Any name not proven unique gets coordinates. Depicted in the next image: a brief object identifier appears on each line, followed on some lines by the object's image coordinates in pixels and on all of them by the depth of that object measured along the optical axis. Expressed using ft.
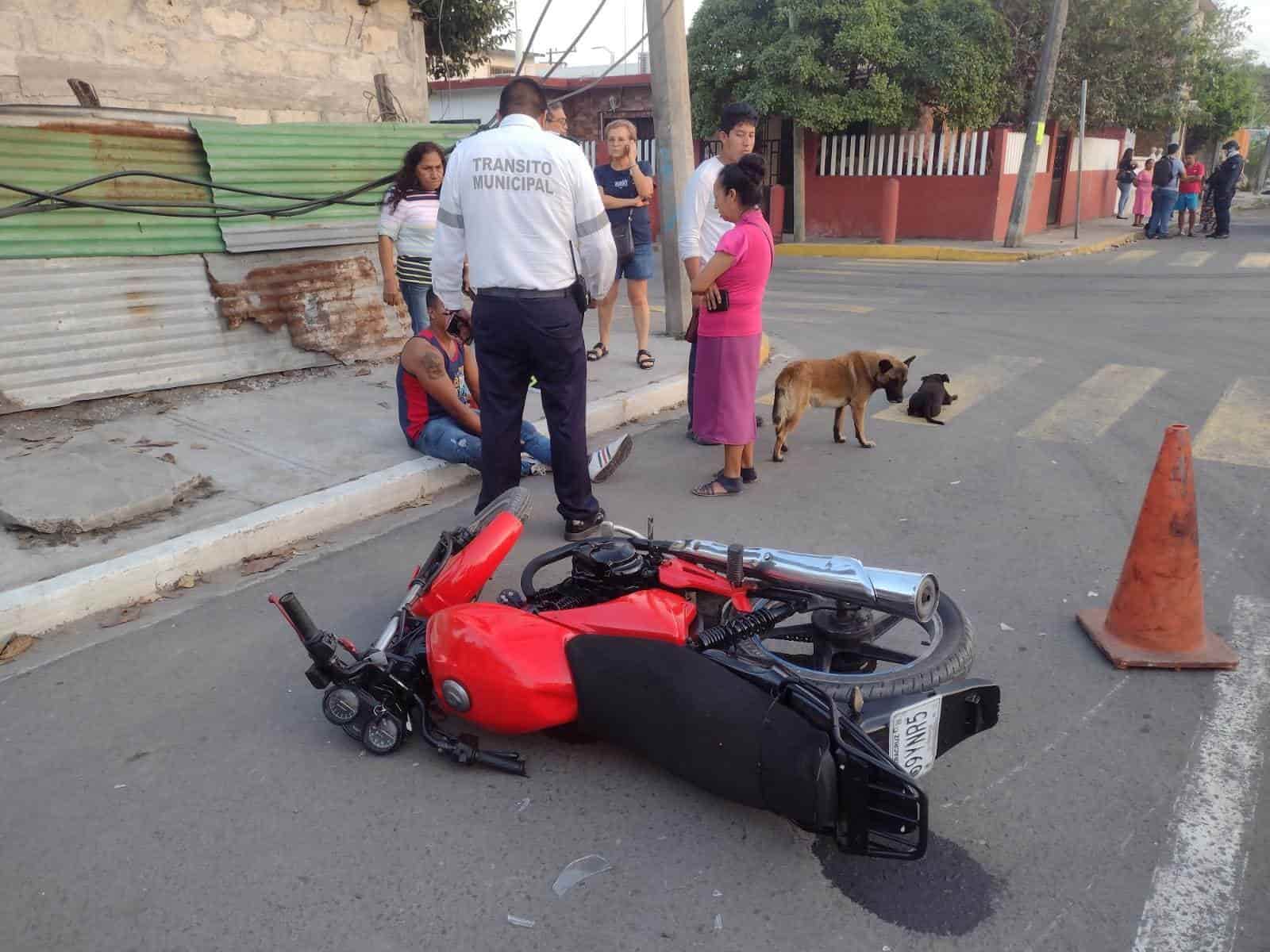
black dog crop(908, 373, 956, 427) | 22.79
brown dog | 19.75
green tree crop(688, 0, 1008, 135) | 57.82
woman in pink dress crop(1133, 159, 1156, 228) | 73.77
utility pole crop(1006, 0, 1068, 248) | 53.21
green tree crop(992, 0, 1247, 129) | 62.44
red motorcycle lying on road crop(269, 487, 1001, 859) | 8.02
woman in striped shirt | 22.74
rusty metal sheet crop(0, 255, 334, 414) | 19.90
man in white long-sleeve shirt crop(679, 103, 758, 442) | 19.24
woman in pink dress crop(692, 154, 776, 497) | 16.35
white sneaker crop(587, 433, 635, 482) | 18.02
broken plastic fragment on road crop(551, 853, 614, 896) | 8.45
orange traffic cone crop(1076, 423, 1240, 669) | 11.91
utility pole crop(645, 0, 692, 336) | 28.68
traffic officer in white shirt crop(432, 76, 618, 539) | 14.15
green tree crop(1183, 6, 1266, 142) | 72.28
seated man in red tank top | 17.94
